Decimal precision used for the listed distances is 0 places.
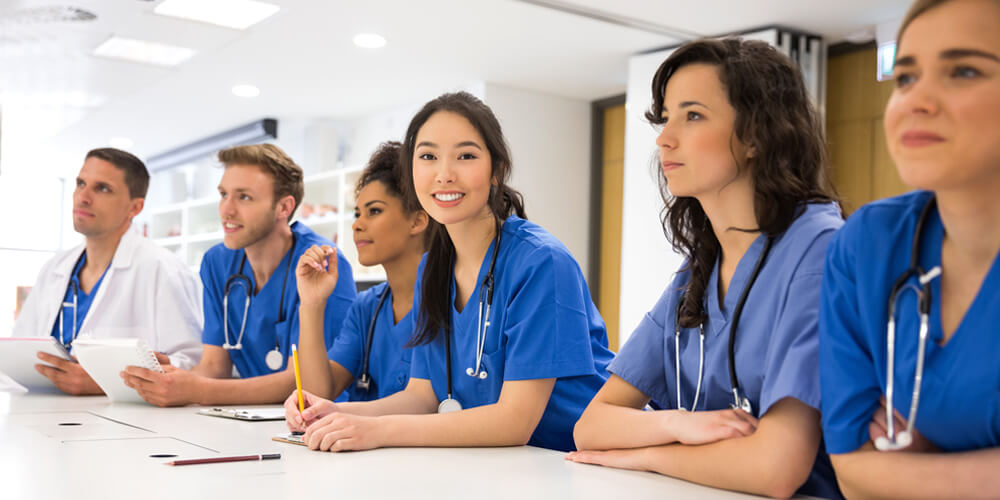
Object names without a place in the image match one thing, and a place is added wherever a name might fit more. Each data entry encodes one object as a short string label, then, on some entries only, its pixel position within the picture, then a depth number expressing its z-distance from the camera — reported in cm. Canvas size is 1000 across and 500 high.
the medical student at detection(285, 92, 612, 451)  174
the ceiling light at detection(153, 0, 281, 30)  471
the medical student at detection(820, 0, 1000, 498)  103
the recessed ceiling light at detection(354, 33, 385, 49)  523
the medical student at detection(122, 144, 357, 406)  280
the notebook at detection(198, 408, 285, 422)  208
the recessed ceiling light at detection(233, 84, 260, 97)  660
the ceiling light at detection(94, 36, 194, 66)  547
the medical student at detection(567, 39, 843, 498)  130
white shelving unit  686
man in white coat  302
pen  143
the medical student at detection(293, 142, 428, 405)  243
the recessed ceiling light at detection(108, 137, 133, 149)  874
